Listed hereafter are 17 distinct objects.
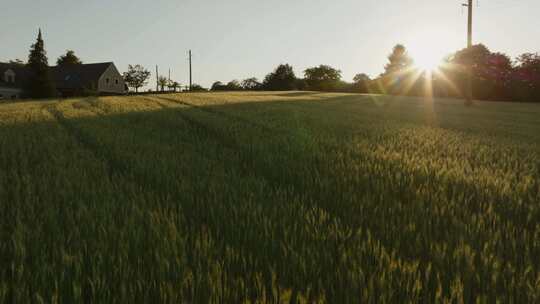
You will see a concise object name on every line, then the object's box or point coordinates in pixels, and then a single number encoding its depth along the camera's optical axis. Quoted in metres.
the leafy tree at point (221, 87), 89.25
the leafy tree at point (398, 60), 92.94
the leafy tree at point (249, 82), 116.16
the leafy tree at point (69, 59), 80.57
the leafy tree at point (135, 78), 89.75
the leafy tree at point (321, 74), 107.82
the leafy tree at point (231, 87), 87.76
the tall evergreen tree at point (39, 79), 50.12
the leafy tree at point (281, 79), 84.69
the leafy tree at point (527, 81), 42.47
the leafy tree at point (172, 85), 96.49
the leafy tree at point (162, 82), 98.19
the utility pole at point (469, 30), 27.86
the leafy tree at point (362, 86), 62.81
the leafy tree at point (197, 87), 75.56
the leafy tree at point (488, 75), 44.59
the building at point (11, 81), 54.28
